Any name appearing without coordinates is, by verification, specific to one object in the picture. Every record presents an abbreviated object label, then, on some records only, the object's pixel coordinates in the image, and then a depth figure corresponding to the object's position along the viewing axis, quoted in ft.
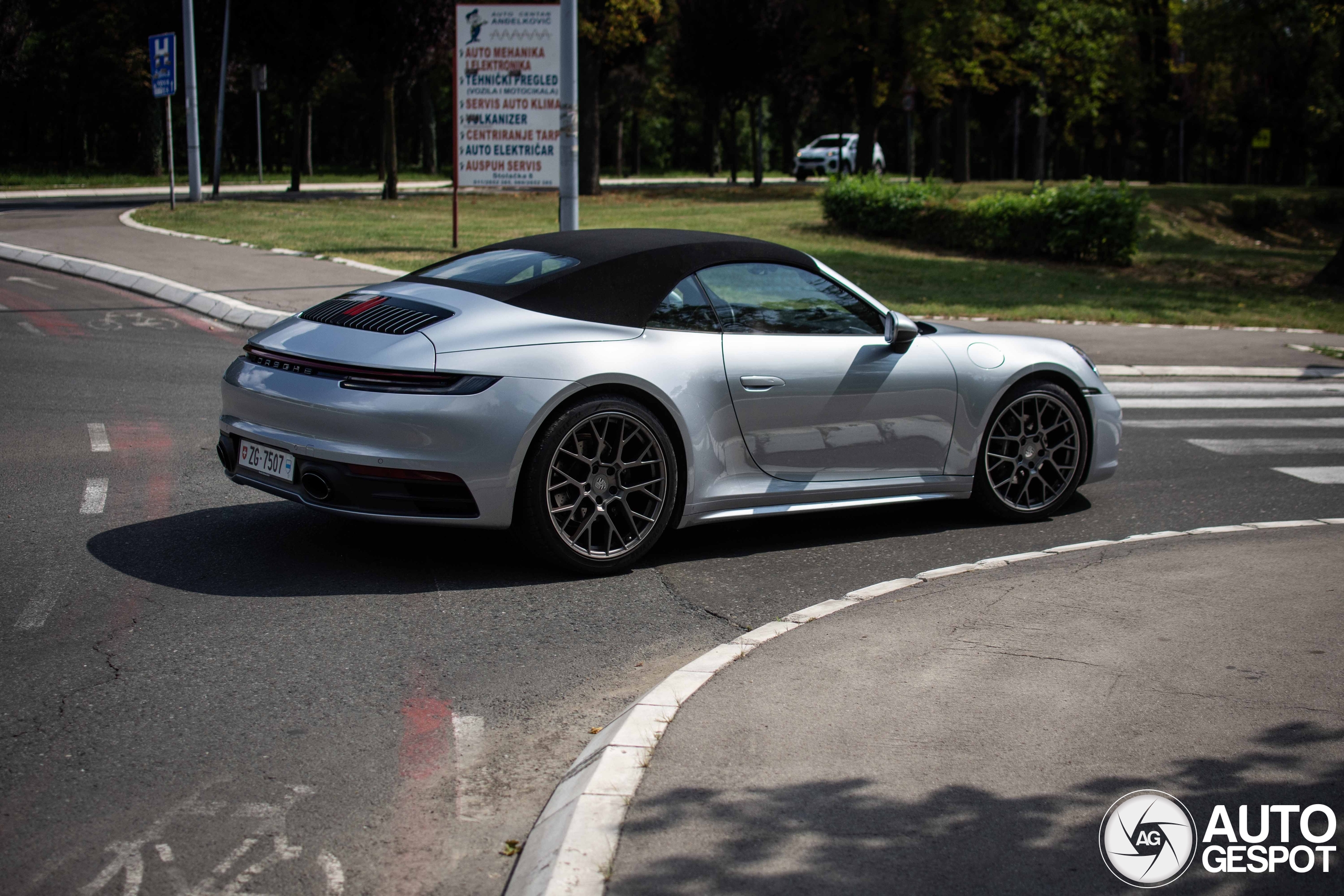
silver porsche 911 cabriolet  16.90
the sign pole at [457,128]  58.65
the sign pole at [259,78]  115.65
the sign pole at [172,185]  78.84
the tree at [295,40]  106.93
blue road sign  77.56
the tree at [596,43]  117.39
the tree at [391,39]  104.32
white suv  168.25
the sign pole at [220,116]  106.93
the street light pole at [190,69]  84.33
